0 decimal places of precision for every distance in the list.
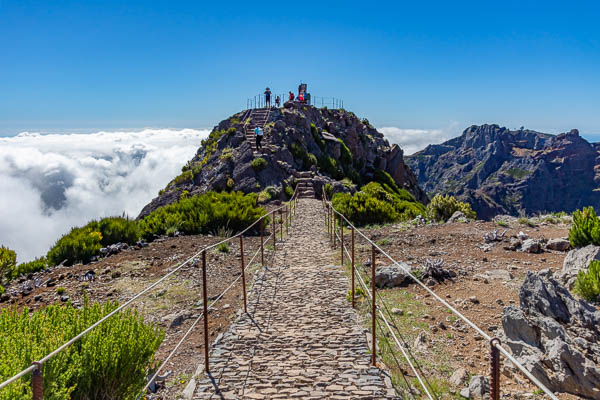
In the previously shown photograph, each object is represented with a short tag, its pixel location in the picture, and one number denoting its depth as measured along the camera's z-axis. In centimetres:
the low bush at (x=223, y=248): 1211
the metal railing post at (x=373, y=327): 491
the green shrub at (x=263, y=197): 2454
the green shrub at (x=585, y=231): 904
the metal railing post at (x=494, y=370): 217
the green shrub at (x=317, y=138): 4088
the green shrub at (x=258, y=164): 2942
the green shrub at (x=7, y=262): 1197
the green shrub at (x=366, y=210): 1817
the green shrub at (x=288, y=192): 2741
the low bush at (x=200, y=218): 1526
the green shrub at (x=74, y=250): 1248
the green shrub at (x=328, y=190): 2848
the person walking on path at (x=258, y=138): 3053
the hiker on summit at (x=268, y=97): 4353
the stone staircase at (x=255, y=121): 3562
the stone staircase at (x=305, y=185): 2817
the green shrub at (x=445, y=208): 1783
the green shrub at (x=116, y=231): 1391
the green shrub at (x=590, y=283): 688
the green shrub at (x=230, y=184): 2850
